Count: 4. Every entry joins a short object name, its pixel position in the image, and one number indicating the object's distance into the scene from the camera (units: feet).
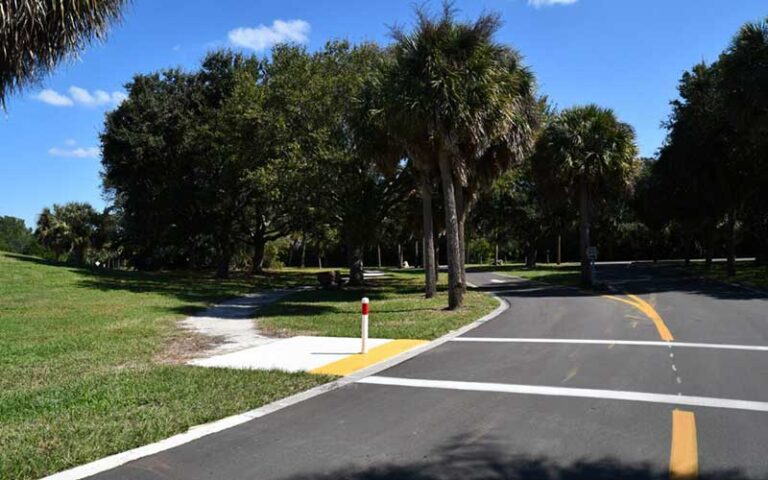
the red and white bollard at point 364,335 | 33.09
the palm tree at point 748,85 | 69.05
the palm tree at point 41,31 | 26.16
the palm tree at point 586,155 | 81.00
